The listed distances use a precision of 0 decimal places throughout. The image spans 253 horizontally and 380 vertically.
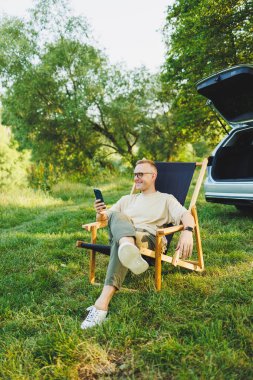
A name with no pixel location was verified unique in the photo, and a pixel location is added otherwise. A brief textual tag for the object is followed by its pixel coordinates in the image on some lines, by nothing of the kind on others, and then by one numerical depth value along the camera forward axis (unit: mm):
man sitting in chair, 2590
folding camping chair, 2898
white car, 4664
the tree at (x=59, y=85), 15930
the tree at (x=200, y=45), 9922
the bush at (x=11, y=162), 19453
